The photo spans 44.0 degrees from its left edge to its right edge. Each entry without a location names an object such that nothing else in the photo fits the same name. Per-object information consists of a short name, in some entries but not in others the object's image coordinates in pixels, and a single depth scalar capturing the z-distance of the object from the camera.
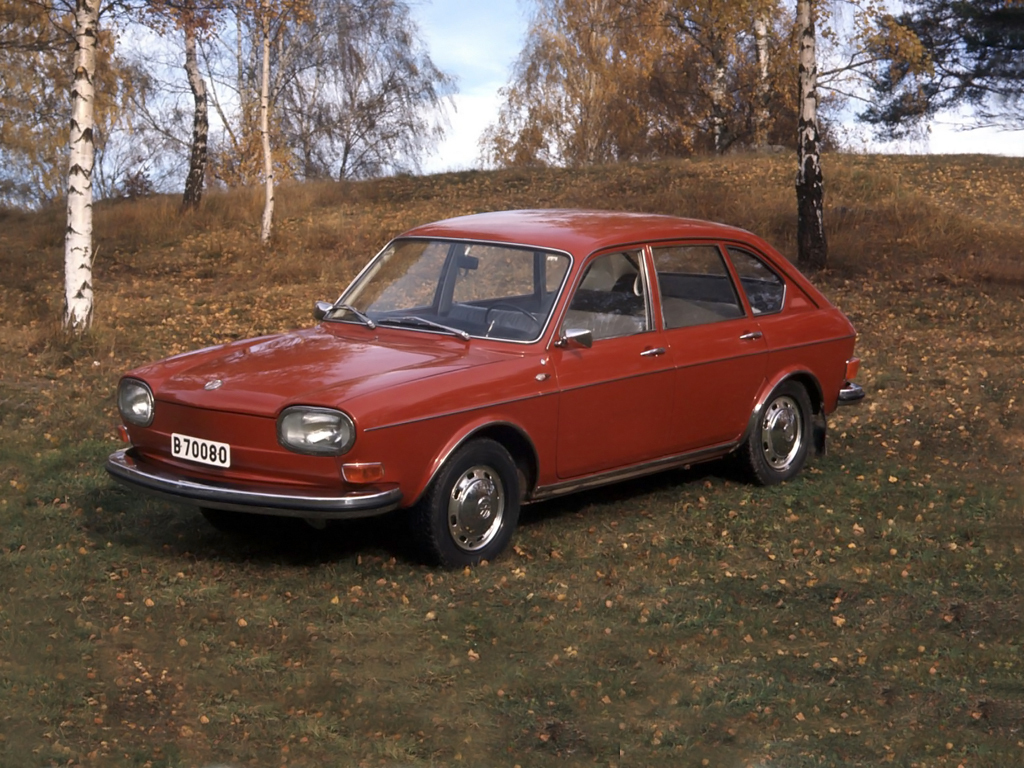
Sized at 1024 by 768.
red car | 5.85
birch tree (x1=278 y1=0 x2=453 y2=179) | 37.91
